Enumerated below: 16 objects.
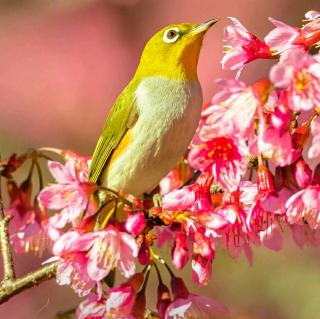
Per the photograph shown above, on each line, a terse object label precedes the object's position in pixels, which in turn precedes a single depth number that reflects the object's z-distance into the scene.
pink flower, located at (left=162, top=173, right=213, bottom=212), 5.11
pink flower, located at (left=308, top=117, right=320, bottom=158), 4.54
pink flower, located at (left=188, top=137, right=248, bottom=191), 4.86
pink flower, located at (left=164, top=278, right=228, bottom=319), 4.93
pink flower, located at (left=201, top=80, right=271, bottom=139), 4.47
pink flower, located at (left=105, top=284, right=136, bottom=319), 4.86
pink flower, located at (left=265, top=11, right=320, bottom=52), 4.95
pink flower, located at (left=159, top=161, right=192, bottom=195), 6.68
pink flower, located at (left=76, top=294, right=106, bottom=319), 4.92
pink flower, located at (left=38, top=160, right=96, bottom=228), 4.87
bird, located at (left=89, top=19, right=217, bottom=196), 6.41
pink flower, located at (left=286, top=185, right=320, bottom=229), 4.72
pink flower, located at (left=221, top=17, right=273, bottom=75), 5.47
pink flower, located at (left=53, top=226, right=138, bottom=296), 4.72
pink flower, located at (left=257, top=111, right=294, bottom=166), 4.54
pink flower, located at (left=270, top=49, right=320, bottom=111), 4.32
